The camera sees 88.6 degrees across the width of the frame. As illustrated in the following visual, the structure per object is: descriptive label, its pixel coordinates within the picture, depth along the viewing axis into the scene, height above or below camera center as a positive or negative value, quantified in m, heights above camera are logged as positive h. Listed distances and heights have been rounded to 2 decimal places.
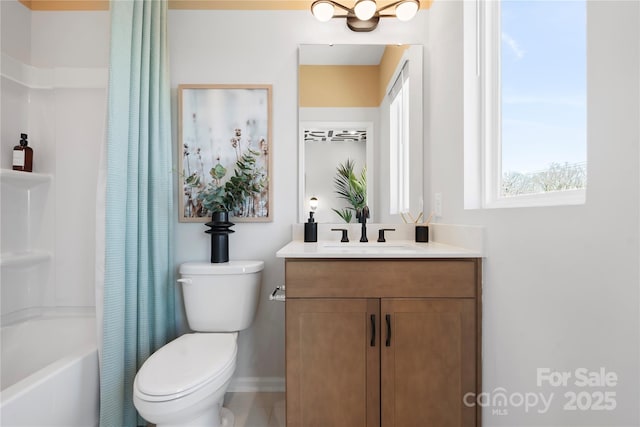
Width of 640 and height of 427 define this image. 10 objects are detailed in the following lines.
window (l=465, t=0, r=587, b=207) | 0.97 +0.41
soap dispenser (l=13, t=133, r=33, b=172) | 1.84 +0.33
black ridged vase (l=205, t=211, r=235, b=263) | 1.82 -0.11
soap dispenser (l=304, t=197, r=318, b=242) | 1.84 -0.09
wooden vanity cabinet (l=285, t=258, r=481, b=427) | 1.31 -0.51
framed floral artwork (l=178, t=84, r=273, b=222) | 1.97 +0.42
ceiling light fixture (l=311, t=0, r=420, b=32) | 1.80 +1.15
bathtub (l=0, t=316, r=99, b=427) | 1.15 -0.69
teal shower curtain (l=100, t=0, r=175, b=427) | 1.43 +0.04
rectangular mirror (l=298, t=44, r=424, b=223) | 1.96 +0.52
